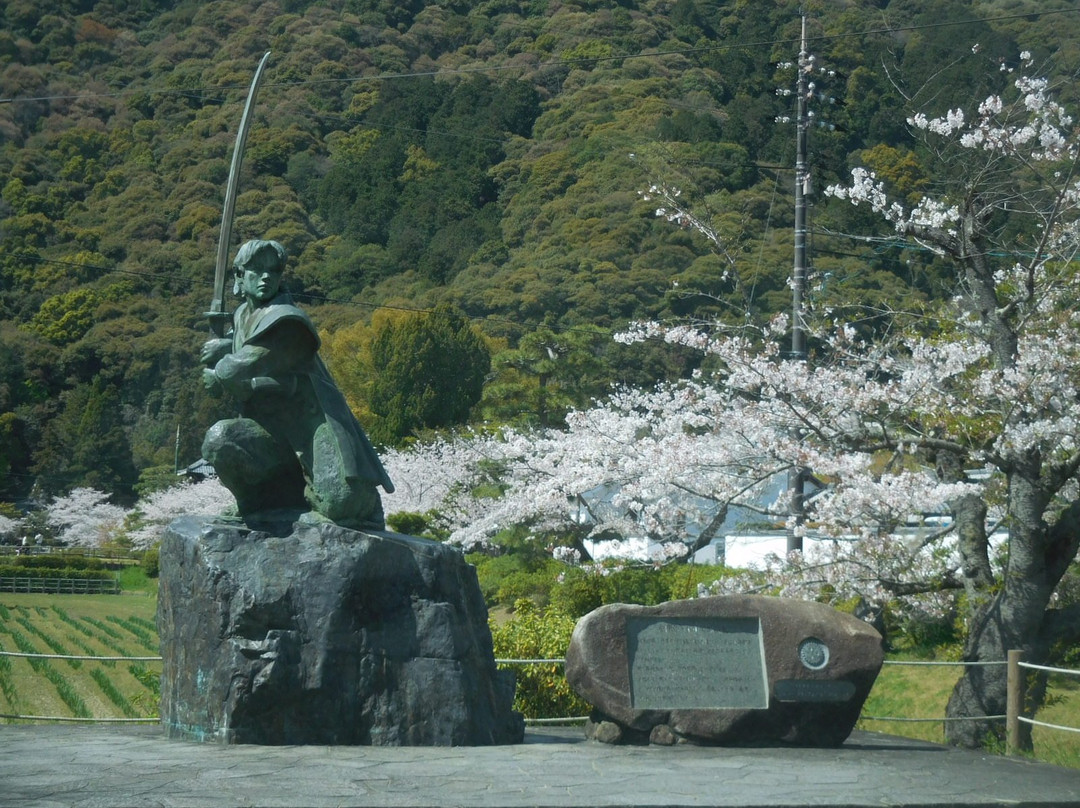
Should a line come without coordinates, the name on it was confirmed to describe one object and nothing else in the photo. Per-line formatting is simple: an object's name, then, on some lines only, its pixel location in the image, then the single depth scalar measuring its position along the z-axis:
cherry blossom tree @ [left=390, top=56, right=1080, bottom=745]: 9.26
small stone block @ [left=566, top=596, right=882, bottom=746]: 7.48
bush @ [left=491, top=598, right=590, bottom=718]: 10.07
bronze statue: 7.21
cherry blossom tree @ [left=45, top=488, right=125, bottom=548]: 46.34
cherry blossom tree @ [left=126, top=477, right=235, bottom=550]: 36.97
